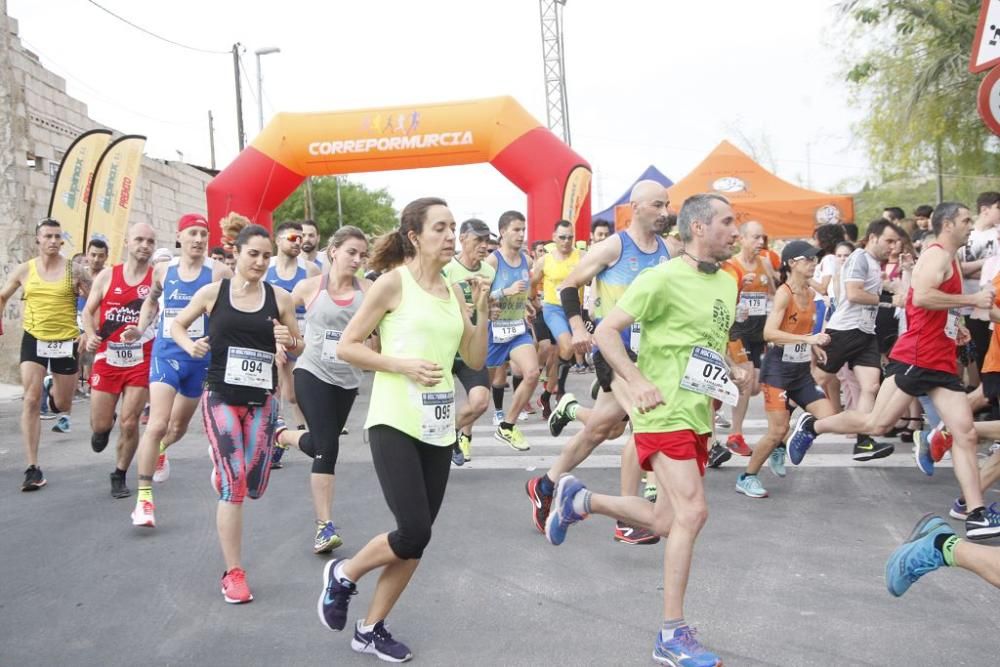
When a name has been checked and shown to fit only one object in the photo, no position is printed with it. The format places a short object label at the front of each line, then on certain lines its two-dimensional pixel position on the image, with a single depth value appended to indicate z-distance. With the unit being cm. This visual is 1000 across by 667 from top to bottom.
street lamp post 3164
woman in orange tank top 648
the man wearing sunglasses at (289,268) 811
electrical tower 3766
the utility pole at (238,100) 3183
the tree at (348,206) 6125
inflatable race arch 1747
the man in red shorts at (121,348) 658
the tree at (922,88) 1969
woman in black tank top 456
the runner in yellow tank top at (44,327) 714
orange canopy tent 1911
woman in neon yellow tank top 362
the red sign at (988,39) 612
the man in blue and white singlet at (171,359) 589
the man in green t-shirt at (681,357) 378
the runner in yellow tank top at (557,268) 1048
